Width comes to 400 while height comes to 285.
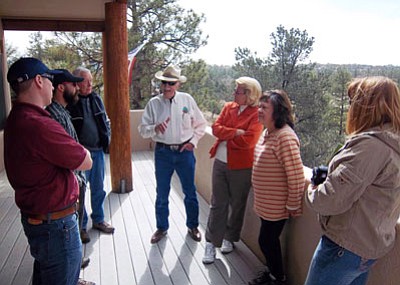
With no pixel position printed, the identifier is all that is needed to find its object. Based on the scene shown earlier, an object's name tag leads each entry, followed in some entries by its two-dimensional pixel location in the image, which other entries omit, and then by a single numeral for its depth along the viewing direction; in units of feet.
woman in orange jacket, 8.48
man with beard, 6.72
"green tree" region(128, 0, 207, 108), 49.32
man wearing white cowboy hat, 9.69
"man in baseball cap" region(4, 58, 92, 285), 4.93
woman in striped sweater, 7.10
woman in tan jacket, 4.42
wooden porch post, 13.41
